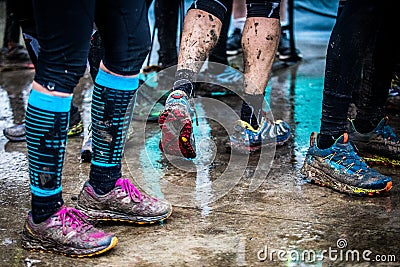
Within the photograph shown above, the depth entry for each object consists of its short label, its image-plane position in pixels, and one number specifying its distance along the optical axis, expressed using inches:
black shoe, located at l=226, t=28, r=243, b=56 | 469.4
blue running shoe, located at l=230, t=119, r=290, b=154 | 240.4
